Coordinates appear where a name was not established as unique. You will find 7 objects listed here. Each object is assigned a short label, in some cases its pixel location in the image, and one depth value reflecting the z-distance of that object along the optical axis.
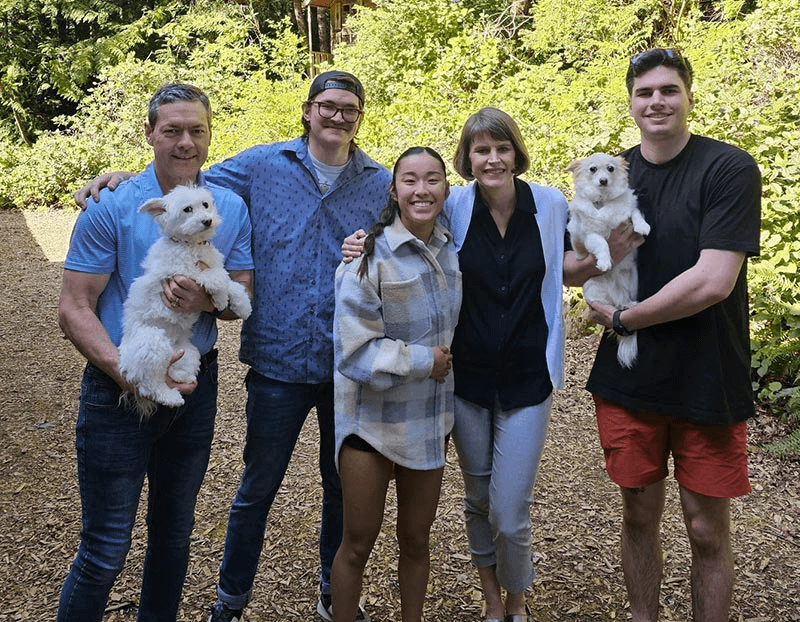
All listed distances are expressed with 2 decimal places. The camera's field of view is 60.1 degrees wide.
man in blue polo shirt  2.20
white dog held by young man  2.57
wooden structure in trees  16.99
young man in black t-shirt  2.31
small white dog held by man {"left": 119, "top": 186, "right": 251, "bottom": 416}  2.18
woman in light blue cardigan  2.61
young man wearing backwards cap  2.69
